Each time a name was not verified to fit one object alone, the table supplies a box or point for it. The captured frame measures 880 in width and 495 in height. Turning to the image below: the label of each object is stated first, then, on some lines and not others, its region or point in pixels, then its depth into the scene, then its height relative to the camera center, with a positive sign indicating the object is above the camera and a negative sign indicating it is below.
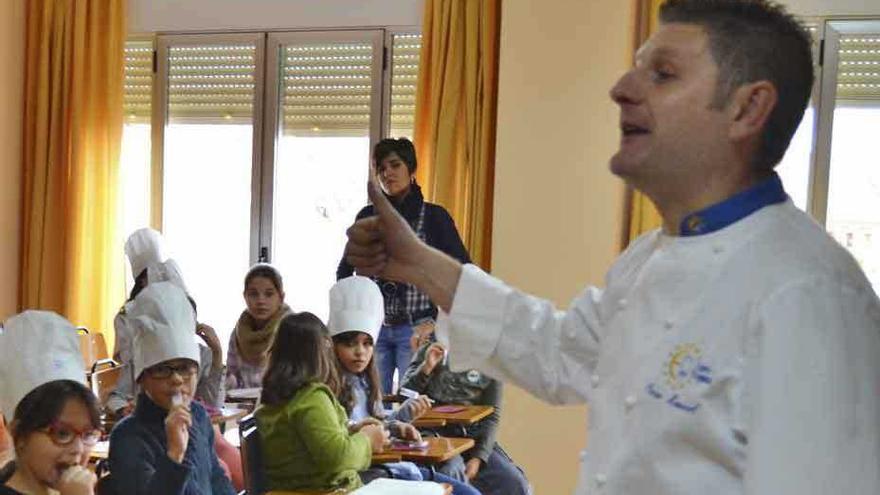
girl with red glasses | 2.05 -0.53
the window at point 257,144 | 5.66 +0.25
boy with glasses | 2.40 -0.63
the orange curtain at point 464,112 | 5.12 +0.44
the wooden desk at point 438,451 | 3.02 -0.84
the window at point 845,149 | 4.59 +0.30
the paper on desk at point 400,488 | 2.52 -0.80
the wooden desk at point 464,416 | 3.41 -0.82
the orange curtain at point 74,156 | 5.97 +0.13
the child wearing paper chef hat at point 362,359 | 3.26 -0.63
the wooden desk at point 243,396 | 4.07 -0.91
